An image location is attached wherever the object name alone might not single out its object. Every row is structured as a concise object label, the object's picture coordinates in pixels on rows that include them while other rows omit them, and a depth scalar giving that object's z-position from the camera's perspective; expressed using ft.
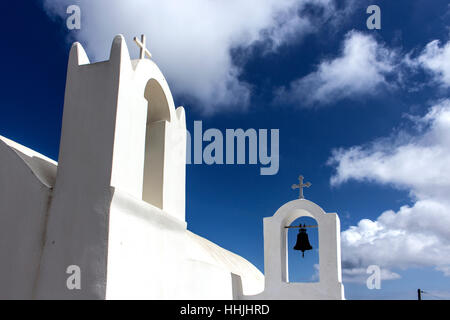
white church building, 16.46
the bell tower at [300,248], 27.86
